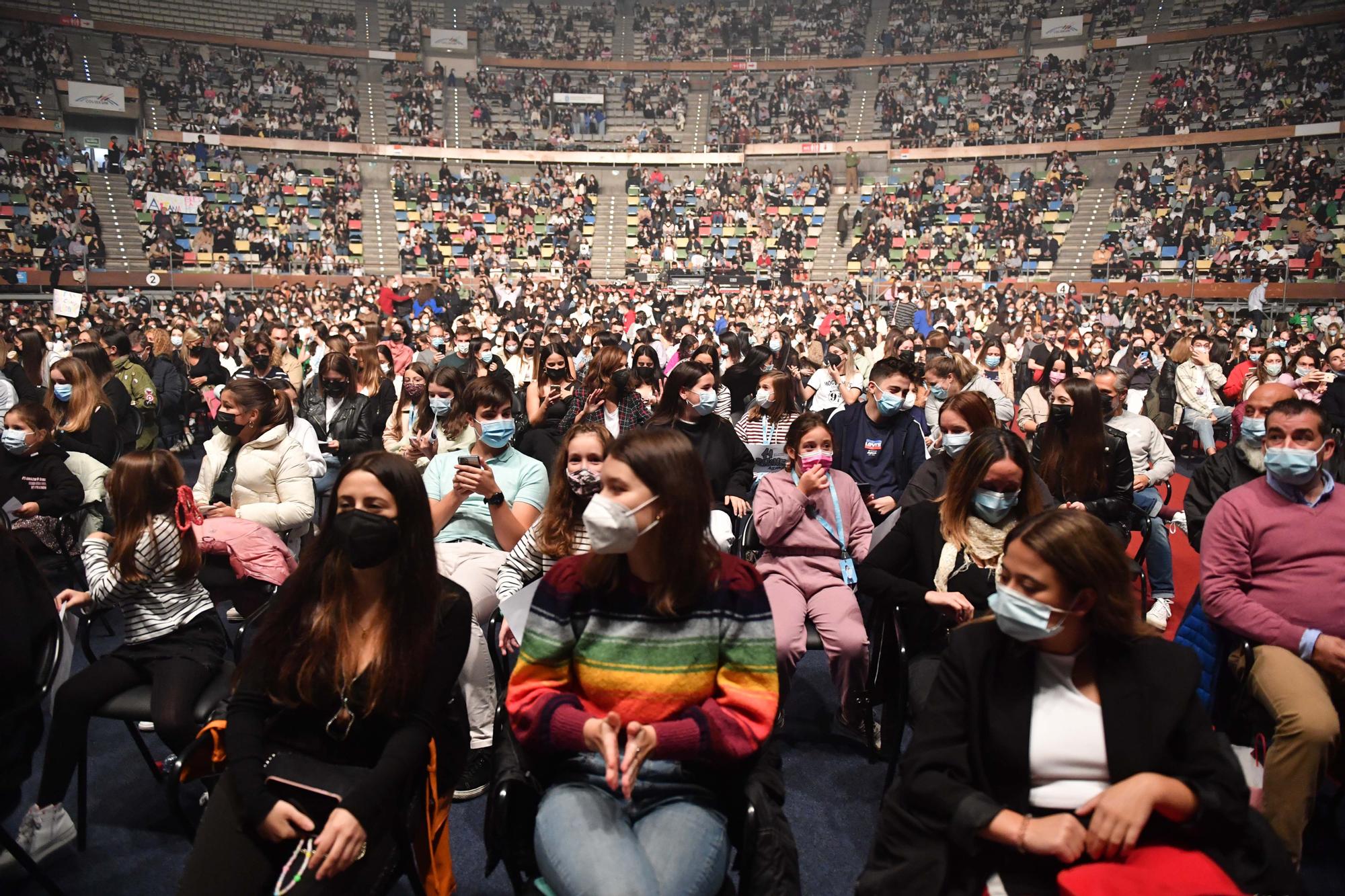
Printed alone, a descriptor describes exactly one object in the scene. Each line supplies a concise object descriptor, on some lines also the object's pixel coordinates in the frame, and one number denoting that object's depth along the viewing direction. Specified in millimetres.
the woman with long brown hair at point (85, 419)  5363
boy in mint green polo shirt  3373
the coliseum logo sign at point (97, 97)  23516
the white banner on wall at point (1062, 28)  26984
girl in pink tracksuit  3557
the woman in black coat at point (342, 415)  6074
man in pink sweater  2590
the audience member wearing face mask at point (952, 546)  3035
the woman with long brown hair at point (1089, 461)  4191
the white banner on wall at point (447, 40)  29906
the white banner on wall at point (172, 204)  22109
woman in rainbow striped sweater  2002
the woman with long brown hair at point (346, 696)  2023
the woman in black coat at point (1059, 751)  1831
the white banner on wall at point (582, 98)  29234
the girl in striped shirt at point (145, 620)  2828
